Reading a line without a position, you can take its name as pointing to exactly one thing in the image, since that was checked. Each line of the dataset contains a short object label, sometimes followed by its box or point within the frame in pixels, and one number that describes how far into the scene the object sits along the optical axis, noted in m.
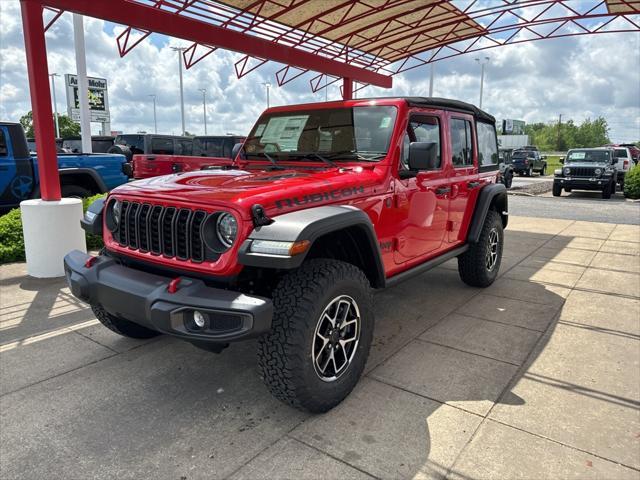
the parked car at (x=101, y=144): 13.99
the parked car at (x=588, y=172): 15.84
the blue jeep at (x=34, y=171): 7.03
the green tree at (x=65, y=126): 52.68
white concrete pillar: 5.47
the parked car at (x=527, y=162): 29.08
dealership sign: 28.72
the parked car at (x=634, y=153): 23.58
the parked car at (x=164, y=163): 11.27
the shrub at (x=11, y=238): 6.25
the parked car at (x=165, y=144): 13.18
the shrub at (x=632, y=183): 15.57
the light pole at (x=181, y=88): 36.33
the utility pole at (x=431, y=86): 22.51
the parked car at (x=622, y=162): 18.20
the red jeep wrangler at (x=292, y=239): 2.47
